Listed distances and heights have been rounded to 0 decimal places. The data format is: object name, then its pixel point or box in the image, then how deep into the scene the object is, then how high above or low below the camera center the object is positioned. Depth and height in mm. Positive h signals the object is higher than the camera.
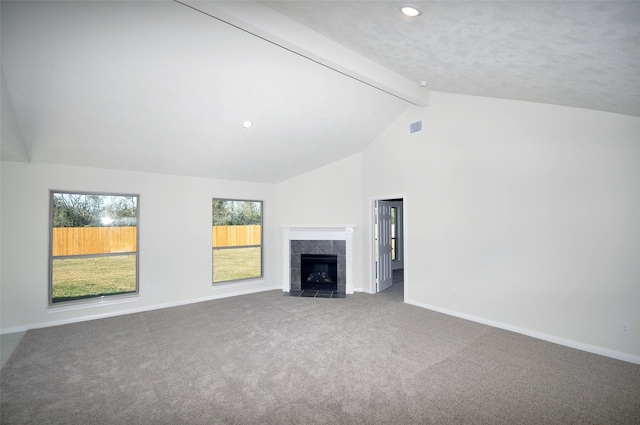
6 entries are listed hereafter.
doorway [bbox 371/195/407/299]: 6371 -701
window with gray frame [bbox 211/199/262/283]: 6262 -516
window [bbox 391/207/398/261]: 9031 -513
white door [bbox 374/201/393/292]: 6426 -627
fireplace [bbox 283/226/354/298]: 6535 -831
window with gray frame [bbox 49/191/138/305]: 4711 -502
